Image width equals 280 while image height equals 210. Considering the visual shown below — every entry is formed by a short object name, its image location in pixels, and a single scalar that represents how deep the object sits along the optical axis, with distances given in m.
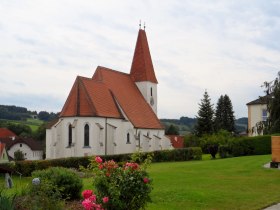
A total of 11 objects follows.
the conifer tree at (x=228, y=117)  79.69
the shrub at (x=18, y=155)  79.06
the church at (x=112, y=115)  44.78
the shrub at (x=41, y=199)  8.26
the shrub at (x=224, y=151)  37.06
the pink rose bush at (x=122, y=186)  8.91
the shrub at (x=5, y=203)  7.11
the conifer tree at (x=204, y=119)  63.25
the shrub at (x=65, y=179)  13.12
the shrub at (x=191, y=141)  63.16
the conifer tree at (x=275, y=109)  23.55
